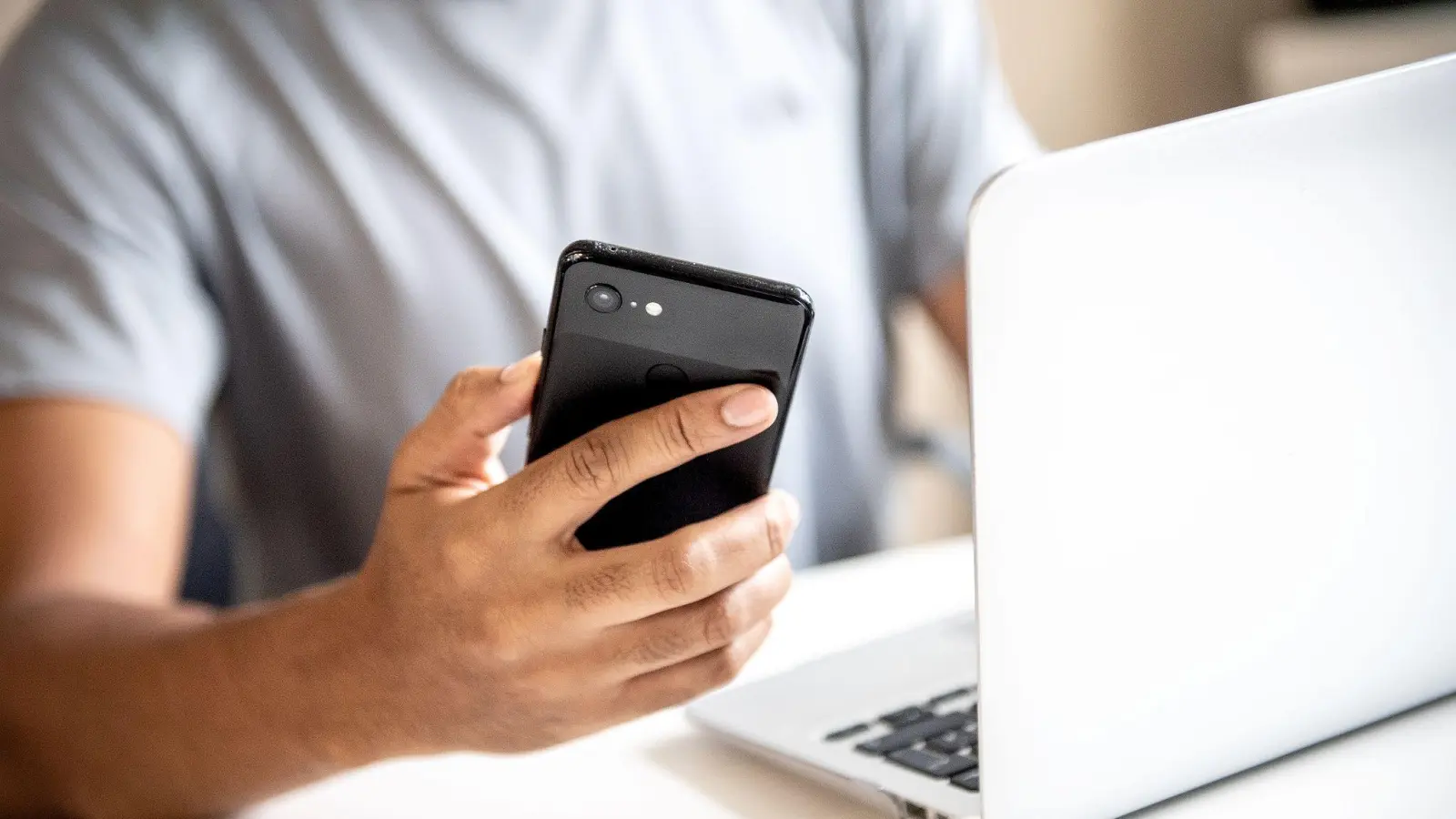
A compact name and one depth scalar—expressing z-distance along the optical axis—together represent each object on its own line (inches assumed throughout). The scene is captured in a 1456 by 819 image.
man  36.3
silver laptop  30.2
